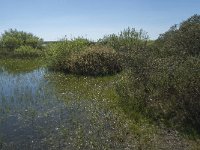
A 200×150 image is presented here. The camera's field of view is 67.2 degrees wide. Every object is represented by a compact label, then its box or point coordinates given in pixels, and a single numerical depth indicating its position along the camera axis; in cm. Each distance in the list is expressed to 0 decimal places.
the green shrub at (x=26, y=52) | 2205
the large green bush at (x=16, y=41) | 2536
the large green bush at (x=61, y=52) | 1316
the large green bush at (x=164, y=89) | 542
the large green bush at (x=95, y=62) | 1229
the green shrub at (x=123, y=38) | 1609
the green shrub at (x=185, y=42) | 906
